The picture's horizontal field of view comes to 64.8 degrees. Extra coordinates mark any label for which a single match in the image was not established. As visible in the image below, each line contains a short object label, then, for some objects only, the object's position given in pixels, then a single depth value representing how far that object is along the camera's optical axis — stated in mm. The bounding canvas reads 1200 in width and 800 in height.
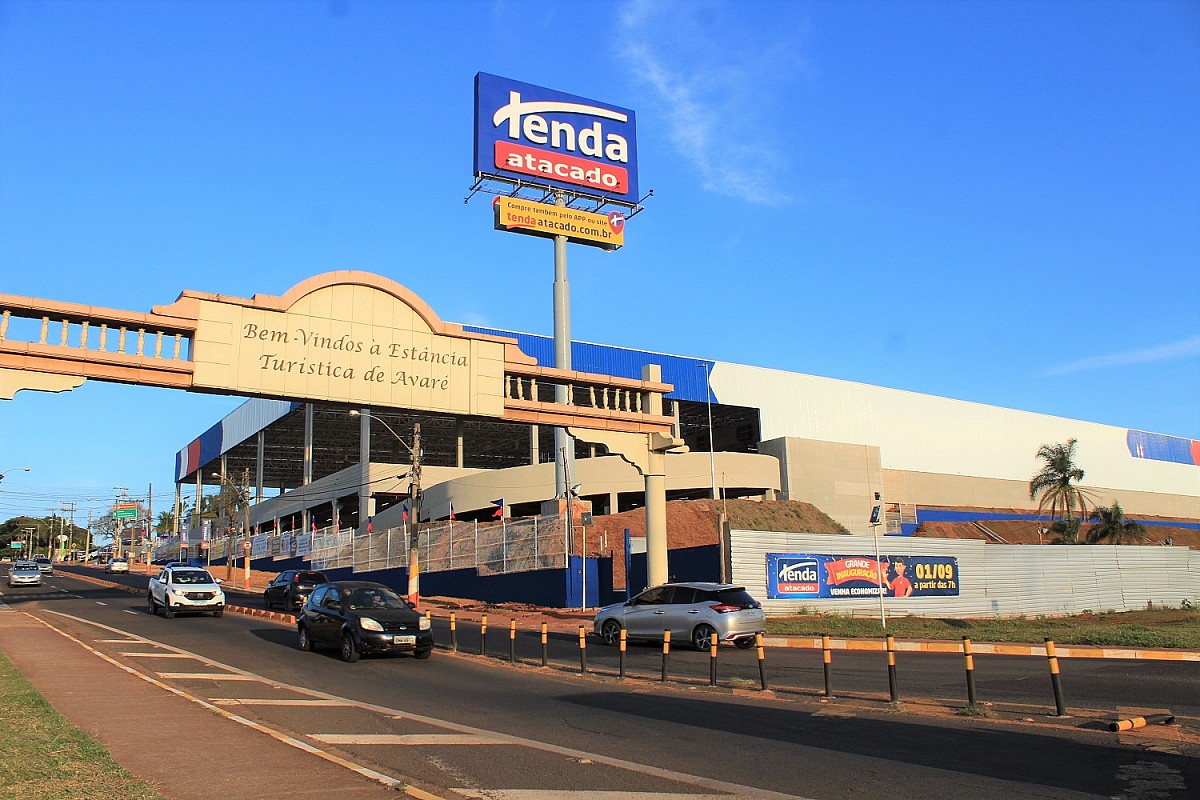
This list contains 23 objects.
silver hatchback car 20750
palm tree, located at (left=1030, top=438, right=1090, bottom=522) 72062
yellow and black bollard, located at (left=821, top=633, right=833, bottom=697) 13297
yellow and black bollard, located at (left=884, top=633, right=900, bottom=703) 12281
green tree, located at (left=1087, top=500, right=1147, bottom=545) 67000
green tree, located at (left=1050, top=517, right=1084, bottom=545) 65250
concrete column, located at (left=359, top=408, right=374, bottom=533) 62875
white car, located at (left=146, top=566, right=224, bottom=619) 29234
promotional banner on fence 29516
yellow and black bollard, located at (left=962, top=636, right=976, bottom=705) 11508
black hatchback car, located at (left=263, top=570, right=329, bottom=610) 33406
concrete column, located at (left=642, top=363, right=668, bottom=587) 27703
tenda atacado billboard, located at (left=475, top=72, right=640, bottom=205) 44812
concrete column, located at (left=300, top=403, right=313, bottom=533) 66562
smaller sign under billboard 45719
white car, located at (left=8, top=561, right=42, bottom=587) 51781
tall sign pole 46781
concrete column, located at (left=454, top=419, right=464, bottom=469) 63294
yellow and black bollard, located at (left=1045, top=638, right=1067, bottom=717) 10961
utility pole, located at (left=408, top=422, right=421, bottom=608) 36625
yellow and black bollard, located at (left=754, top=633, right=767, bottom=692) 13987
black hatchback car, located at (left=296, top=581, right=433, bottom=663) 18641
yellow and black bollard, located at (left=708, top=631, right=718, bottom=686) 14590
